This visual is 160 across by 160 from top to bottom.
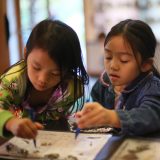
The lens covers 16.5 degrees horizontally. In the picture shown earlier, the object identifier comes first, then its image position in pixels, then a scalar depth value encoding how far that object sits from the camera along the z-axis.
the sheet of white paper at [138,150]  1.39
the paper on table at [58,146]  1.43
